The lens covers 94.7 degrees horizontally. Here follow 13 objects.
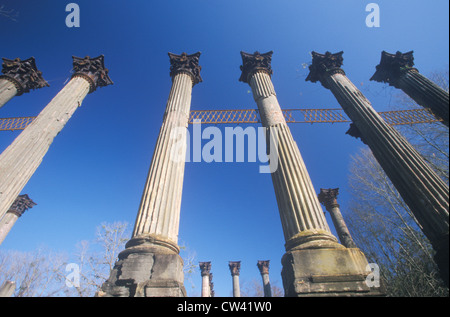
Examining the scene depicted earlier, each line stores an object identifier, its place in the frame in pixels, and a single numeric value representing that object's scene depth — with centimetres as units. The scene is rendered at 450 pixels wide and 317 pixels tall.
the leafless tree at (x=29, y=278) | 2003
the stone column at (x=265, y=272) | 1788
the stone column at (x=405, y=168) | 403
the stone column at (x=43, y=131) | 610
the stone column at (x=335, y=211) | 1198
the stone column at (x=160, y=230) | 345
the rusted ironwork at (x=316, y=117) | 1036
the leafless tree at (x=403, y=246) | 1080
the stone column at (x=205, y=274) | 1853
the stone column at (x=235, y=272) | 1852
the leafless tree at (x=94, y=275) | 1550
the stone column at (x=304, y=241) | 326
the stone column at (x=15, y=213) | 1229
